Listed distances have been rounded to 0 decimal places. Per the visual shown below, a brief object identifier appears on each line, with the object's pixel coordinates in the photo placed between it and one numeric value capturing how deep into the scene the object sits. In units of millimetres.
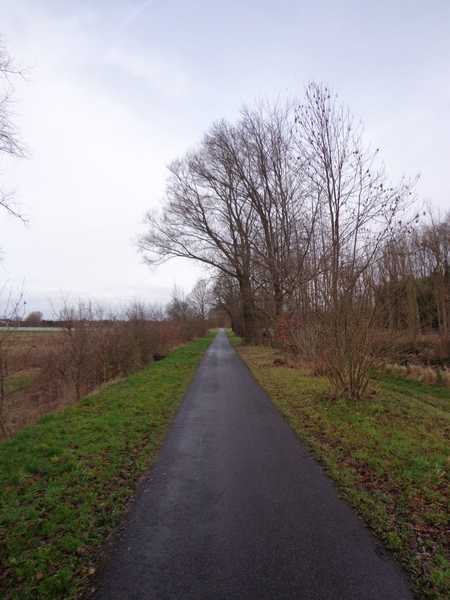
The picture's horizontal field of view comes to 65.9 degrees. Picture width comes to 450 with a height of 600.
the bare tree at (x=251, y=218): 17969
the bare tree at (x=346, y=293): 7684
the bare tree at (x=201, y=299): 62772
